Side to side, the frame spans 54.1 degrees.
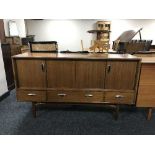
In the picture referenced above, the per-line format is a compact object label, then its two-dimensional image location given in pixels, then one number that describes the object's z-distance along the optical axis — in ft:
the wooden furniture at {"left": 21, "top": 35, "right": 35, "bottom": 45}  15.41
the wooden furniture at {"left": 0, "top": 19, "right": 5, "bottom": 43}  9.66
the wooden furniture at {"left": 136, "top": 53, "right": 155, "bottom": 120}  5.86
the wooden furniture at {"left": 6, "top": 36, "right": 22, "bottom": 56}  10.19
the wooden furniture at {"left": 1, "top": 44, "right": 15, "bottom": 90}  9.28
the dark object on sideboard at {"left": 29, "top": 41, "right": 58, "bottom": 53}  6.84
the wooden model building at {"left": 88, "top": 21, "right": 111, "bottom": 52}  6.60
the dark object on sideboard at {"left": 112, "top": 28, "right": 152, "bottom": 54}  9.86
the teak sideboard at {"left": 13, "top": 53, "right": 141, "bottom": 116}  5.79
